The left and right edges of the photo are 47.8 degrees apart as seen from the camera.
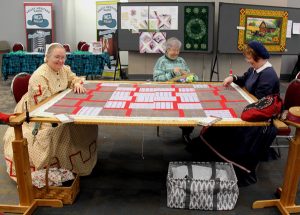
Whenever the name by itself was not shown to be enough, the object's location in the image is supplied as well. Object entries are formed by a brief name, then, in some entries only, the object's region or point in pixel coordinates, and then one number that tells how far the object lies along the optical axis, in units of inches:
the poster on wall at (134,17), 226.4
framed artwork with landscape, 228.1
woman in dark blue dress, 105.3
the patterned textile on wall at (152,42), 229.1
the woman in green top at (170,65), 136.6
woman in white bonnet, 101.7
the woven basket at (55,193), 97.3
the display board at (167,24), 224.4
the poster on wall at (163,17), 224.5
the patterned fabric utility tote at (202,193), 92.3
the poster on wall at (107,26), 313.7
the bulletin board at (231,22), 224.7
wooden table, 81.4
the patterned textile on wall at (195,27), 223.9
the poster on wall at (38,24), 307.6
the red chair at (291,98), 115.0
